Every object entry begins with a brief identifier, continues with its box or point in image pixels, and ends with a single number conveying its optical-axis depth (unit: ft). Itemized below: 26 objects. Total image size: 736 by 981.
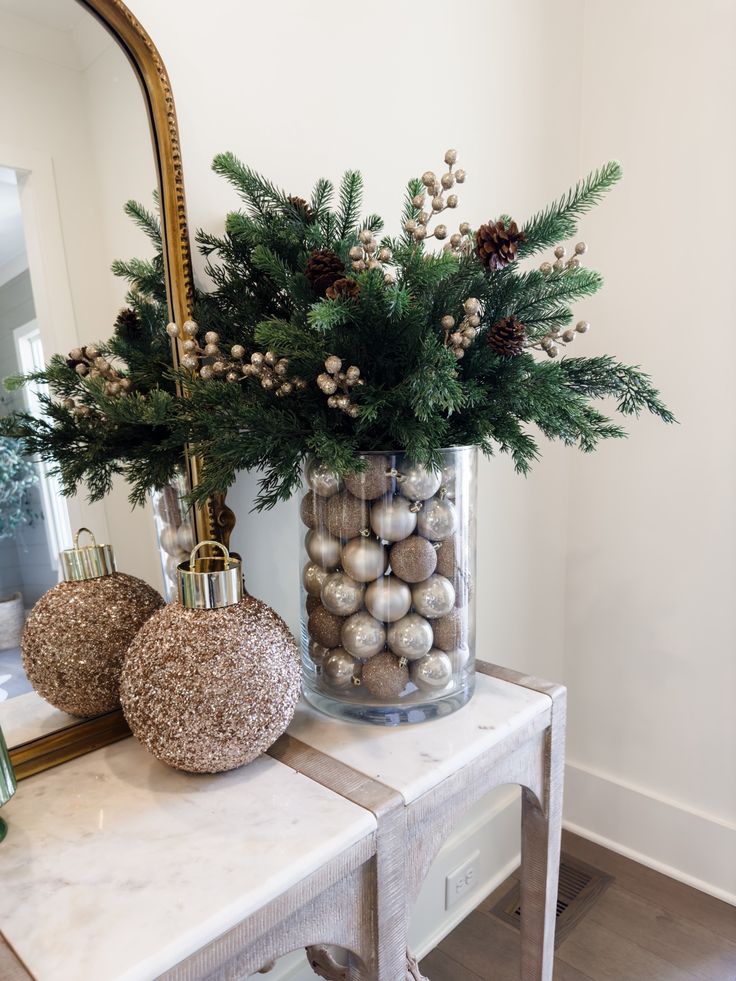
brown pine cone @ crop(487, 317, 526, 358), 2.21
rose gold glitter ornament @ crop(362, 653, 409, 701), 2.56
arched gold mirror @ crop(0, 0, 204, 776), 2.30
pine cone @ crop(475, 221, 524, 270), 2.12
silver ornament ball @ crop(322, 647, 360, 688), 2.61
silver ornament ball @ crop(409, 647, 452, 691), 2.59
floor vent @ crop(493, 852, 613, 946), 4.90
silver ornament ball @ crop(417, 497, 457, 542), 2.52
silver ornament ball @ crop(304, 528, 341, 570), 2.56
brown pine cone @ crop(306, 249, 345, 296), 2.14
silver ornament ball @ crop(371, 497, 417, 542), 2.46
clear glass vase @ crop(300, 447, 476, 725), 2.48
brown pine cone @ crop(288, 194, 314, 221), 2.70
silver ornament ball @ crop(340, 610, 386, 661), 2.52
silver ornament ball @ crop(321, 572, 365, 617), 2.51
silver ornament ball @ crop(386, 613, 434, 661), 2.52
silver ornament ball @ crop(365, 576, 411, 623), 2.50
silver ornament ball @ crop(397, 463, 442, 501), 2.43
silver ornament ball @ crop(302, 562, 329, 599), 2.62
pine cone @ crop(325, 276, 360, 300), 2.07
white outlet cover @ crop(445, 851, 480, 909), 4.82
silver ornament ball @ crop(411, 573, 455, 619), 2.53
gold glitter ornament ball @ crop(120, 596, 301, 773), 2.08
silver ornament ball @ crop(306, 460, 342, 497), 2.51
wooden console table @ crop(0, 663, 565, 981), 1.61
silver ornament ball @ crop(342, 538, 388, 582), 2.47
